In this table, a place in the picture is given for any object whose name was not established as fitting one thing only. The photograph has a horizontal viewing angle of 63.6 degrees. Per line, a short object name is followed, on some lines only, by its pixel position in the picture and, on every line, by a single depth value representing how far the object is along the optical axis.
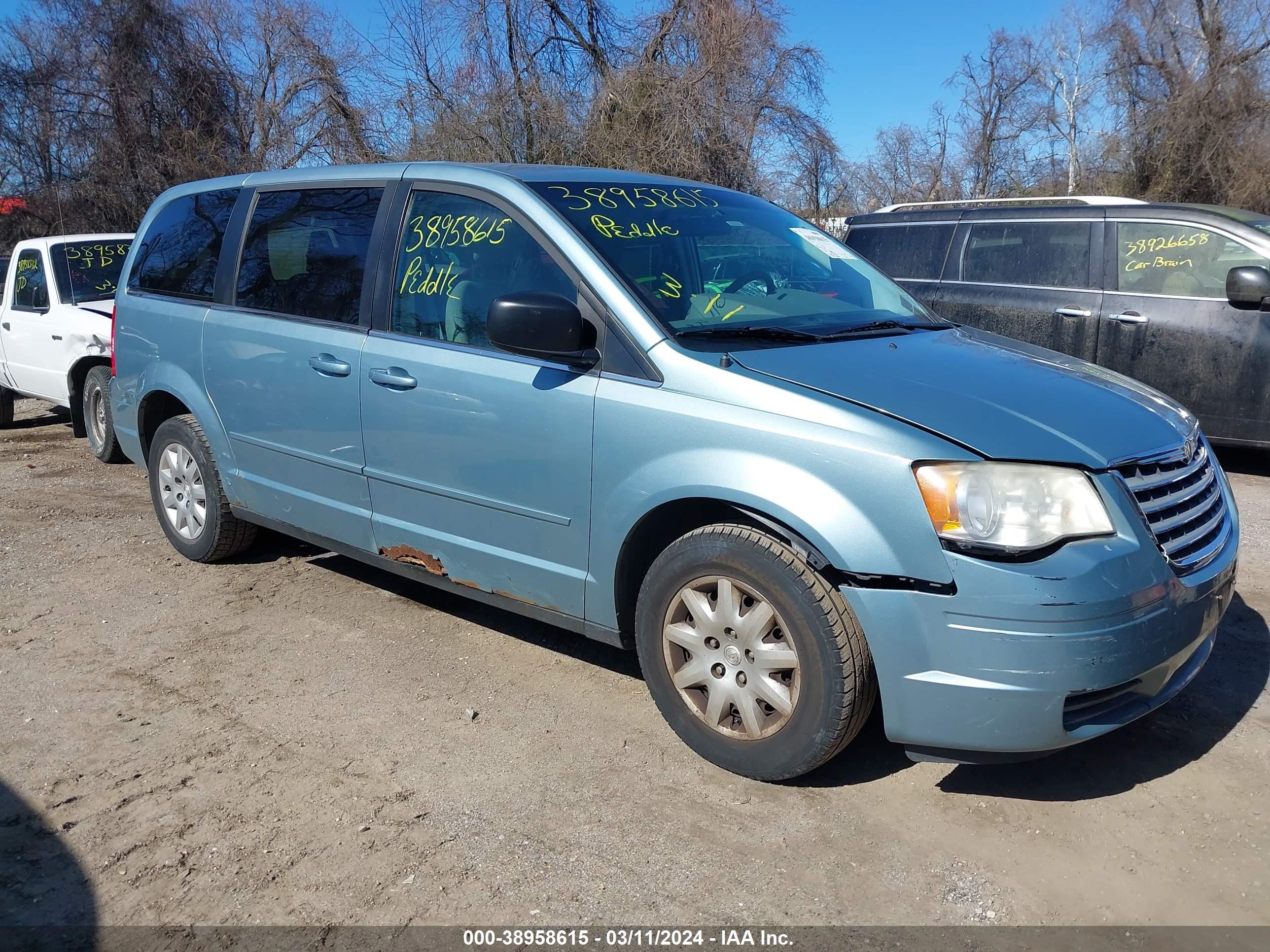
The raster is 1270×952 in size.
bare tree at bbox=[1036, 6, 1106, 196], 27.14
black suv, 6.61
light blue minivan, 2.76
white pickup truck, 8.04
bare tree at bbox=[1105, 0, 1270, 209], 22.86
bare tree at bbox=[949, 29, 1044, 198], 29.83
